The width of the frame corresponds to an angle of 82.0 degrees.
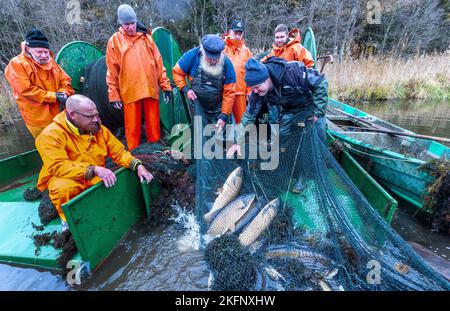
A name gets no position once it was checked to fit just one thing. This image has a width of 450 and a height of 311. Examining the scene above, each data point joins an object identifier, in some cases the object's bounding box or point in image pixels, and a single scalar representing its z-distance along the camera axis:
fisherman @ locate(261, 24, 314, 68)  4.54
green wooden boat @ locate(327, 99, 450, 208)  3.77
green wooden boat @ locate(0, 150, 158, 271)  2.57
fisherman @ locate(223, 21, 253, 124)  4.92
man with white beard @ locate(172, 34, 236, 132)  3.98
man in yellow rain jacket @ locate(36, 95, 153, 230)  2.78
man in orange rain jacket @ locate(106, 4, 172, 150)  4.06
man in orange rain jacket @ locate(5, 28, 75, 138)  3.75
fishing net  2.30
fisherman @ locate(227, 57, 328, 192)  3.07
